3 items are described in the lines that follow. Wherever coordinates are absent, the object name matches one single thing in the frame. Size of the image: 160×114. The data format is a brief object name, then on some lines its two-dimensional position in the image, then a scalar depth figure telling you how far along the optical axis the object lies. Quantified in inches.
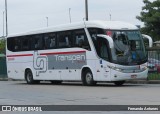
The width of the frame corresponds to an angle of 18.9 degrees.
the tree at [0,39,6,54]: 3455.0
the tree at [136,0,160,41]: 1910.9
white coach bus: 966.4
